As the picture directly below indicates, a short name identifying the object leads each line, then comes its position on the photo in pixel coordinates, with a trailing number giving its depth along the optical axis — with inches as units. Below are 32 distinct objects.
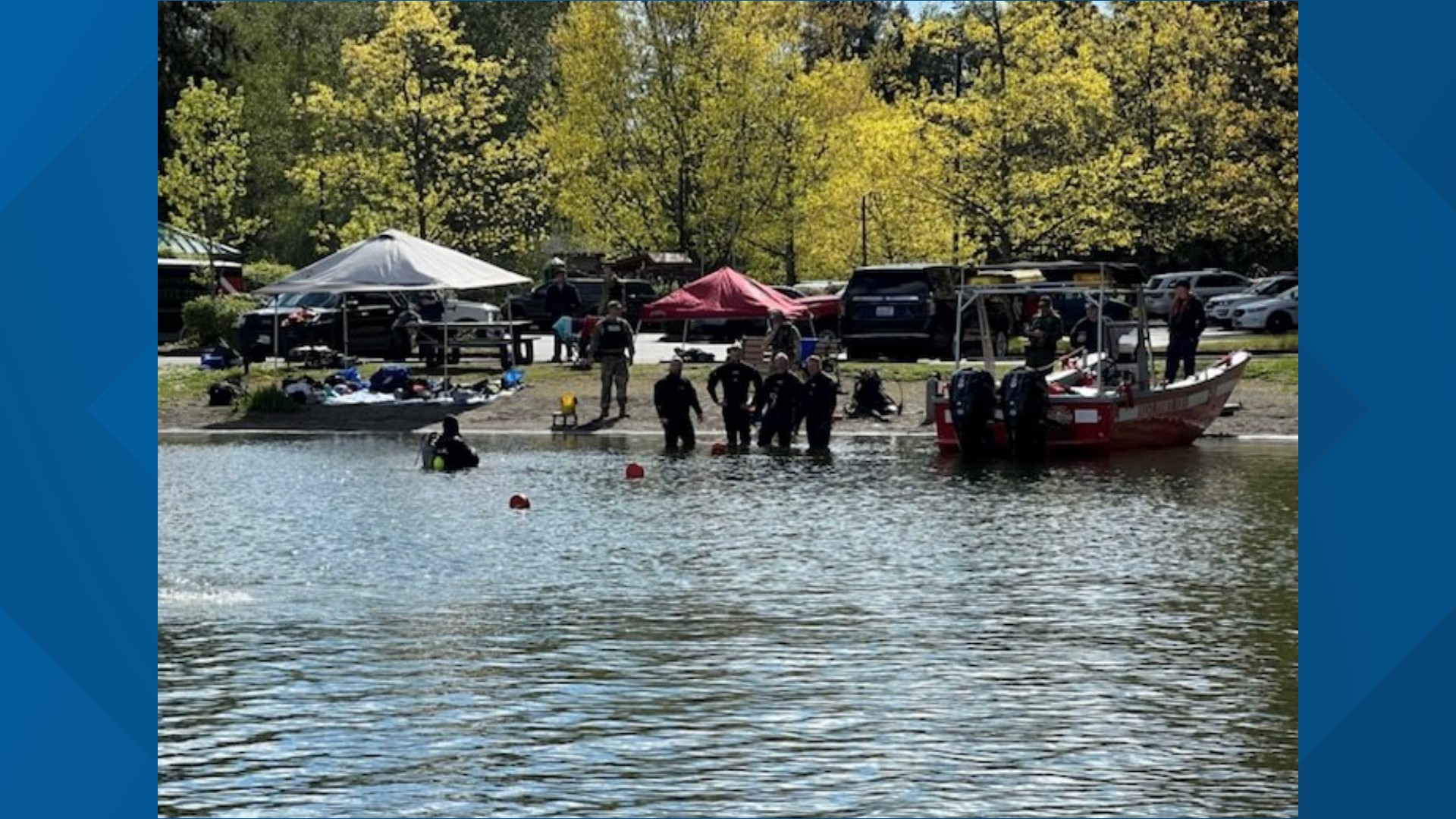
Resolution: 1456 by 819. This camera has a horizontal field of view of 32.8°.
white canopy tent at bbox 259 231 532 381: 1712.6
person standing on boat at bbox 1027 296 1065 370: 1405.0
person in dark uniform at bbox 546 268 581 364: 1983.3
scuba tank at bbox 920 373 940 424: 1462.8
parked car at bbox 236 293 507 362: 2021.4
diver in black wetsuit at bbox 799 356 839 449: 1450.5
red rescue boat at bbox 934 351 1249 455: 1375.5
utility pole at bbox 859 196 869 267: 2529.5
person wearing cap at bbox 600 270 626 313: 1919.8
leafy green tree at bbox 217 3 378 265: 3334.2
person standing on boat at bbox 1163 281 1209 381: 1553.9
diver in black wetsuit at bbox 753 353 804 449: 1466.5
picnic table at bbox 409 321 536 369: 1884.8
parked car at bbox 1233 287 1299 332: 2399.1
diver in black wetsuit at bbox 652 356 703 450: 1475.1
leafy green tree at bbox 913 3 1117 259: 2357.3
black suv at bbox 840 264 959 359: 1907.0
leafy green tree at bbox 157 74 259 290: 2800.2
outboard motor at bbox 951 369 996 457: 1371.8
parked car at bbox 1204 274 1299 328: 2487.7
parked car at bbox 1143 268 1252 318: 2623.0
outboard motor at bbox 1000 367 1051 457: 1359.5
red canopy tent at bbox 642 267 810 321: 1879.9
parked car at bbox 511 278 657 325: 2488.9
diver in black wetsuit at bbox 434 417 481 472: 1355.8
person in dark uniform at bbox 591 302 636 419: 1578.5
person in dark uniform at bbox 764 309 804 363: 1629.8
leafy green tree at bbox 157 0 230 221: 3004.4
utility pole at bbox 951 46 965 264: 2396.3
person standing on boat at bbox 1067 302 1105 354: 1466.5
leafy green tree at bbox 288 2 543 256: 2748.5
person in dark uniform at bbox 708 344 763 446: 1467.8
